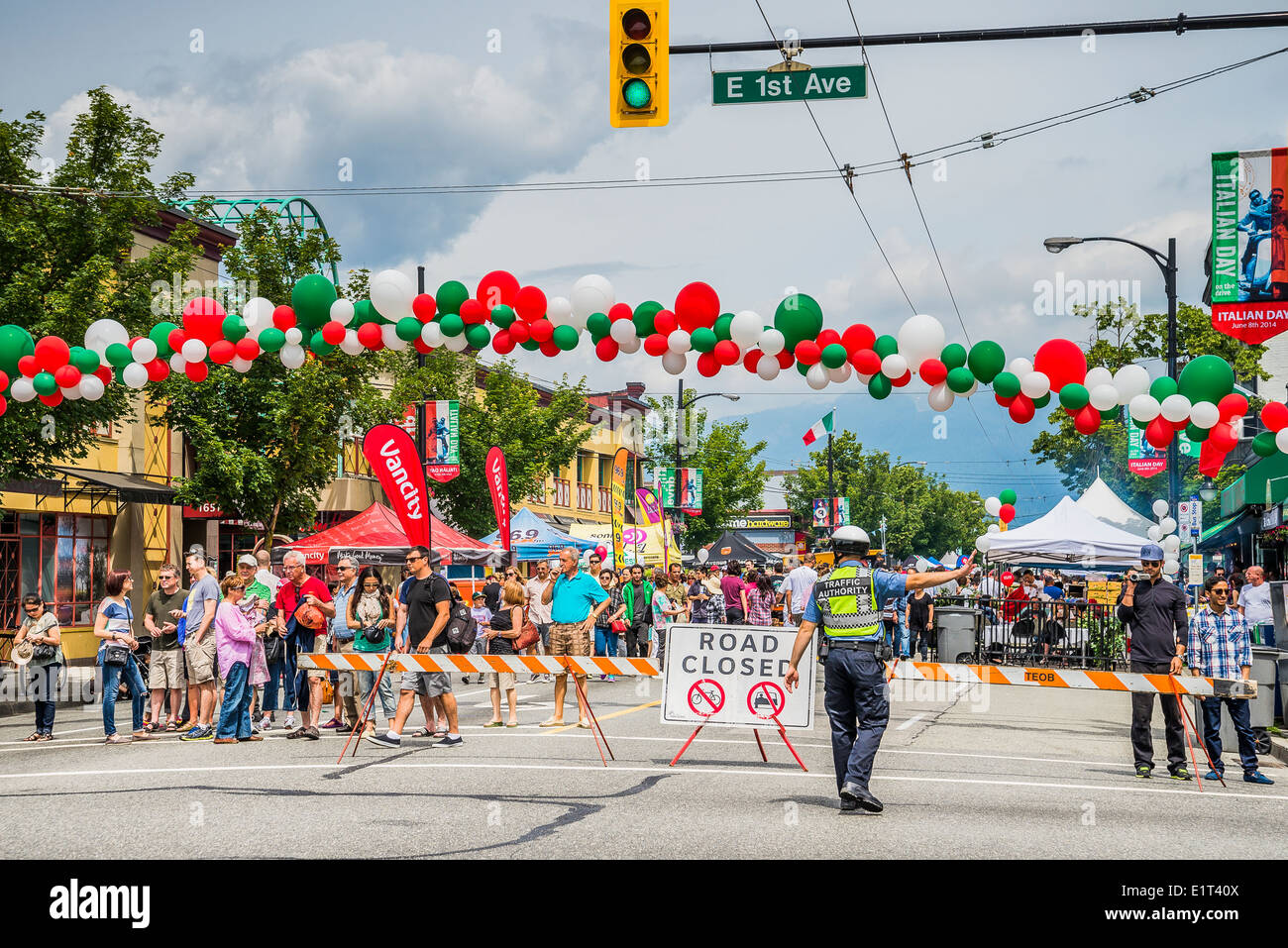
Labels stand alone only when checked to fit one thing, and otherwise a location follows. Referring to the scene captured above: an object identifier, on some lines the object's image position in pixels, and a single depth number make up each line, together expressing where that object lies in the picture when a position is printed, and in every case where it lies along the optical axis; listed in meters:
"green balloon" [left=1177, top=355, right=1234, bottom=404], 10.69
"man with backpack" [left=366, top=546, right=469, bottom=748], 12.10
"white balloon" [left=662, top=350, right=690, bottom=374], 11.45
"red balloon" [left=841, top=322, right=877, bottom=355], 11.11
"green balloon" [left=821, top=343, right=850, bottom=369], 11.06
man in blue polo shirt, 13.84
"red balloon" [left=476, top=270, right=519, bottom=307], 11.52
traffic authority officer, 8.80
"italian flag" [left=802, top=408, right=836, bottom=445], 48.92
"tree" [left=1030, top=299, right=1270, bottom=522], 33.31
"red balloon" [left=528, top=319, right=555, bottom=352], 11.40
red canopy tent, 25.64
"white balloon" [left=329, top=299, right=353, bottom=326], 11.73
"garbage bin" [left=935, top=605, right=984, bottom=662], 24.14
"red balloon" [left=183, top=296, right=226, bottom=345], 12.08
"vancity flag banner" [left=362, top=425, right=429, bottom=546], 16.78
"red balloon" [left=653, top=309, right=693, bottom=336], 11.28
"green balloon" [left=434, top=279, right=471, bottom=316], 11.51
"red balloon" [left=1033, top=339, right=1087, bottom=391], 10.90
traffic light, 9.34
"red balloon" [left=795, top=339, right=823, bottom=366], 11.15
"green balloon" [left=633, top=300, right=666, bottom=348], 11.31
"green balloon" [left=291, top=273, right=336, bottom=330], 11.74
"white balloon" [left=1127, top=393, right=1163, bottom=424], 10.68
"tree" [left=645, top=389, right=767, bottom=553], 61.12
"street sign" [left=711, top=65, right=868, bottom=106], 9.84
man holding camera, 10.99
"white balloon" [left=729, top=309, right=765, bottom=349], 11.10
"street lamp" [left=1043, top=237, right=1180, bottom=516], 24.16
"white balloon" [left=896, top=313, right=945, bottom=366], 10.89
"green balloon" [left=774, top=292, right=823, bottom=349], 11.15
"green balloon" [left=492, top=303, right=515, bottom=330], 11.48
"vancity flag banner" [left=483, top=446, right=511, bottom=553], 24.05
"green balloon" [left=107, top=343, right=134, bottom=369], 12.26
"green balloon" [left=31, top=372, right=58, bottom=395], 11.99
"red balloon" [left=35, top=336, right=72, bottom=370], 12.02
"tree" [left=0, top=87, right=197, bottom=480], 17.25
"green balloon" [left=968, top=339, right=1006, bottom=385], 10.88
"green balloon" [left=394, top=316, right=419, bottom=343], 11.67
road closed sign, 10.77
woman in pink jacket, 12.37
